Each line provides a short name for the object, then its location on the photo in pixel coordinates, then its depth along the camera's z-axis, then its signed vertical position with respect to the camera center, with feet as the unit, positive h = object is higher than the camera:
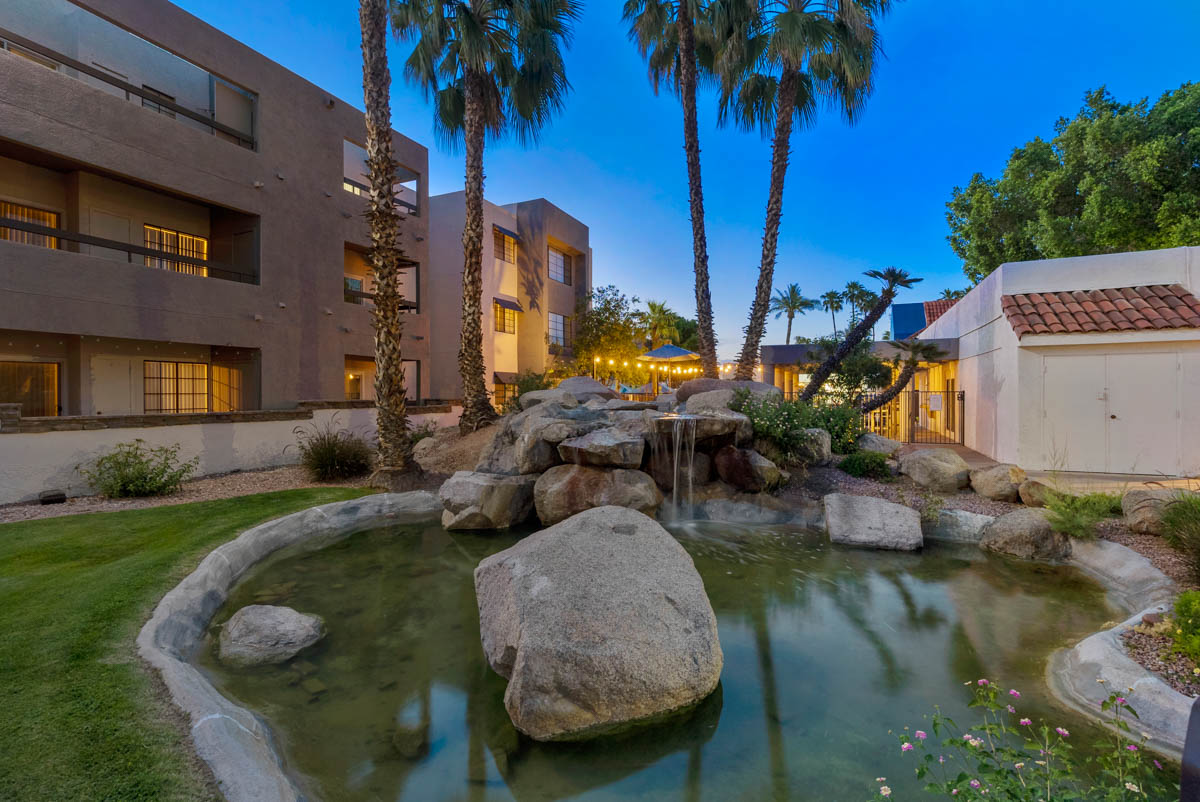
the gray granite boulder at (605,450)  31.22 -3.49
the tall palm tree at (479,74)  45.88 +30.43
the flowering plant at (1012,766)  6.62 -7.53
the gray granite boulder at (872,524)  27.25 -6.88
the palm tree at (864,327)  46.91 +6.03
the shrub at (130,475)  31.27 -5.14
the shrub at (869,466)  35.37 -4.92
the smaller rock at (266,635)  15.67 -7.60
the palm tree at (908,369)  50.11 +2.25
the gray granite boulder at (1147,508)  23.20 -5.14
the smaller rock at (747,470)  32.91 -4.88
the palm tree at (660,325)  128.98 +16.23
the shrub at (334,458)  38.04 -4.91
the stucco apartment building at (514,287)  76.54 +16.47
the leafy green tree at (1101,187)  58.29 +25.77
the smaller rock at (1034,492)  28.16 -5.39
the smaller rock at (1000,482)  30.50 -5.19
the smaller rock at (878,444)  39.91 -3.98
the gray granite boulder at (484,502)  30.35 -6.42
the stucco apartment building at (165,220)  36.55 +14.96
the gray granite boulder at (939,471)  32.60 -4.85
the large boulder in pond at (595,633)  12.36 -6.03
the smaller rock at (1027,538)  24.77 -6.88
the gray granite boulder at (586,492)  30.50 -5.81
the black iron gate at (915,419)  56.54 -2.98
